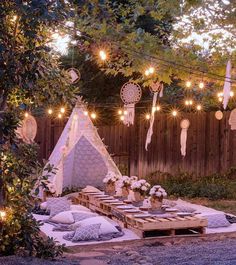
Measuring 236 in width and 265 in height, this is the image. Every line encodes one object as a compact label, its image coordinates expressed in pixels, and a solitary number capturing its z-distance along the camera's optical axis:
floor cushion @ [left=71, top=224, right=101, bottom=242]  7.02
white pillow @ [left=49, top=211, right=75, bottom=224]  8.02
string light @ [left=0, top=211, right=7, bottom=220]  5.54
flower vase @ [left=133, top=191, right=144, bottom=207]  9.06
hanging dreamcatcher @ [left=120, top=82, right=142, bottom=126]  11.04
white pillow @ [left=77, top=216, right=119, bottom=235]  7.32
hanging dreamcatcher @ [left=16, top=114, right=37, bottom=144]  11.16
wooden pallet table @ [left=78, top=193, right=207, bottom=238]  7.29
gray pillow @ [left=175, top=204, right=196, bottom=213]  8.56
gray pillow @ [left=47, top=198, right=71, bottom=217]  8.65
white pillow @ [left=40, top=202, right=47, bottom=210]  9.31
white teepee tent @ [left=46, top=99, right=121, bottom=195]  10.71
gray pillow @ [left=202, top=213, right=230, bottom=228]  8.13
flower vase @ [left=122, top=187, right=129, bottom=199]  9.68
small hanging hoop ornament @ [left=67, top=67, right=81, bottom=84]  9.78
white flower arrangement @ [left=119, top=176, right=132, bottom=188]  9.71
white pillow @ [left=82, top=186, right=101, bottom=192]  10.73
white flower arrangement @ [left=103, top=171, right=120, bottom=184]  10.09
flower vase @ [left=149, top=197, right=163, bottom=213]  8.01
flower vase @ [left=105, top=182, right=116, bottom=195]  10.17
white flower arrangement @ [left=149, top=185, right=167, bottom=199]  7.96
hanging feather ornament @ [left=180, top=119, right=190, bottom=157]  12.59
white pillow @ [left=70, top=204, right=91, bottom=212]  8.93
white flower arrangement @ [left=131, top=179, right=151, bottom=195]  8.98
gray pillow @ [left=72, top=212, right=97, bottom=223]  8.05
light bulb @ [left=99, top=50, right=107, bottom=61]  9.78
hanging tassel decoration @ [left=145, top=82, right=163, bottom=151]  10.95
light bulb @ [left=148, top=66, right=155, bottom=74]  10.01
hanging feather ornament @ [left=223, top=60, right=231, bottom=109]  8.89
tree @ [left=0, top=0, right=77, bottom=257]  5.53
